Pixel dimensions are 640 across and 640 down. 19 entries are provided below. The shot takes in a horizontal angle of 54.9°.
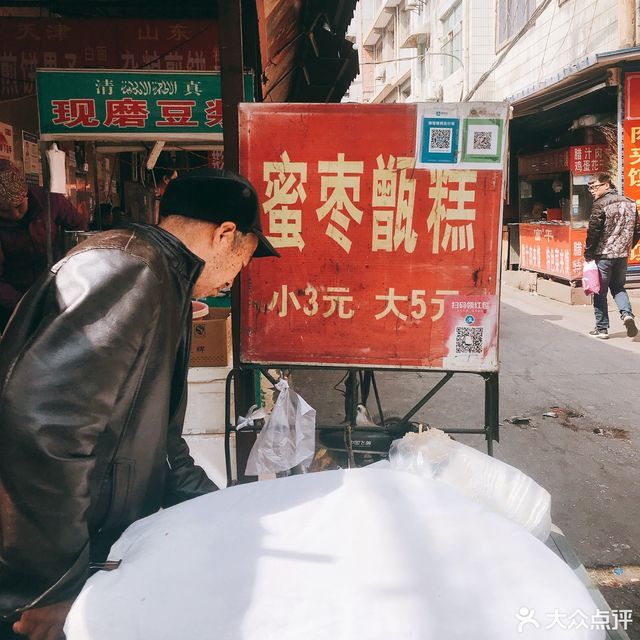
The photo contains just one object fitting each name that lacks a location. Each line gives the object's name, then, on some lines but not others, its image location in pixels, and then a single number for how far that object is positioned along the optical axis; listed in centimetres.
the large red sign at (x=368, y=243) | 283
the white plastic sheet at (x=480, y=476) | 194
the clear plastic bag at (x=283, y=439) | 277
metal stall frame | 302
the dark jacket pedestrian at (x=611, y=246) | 867
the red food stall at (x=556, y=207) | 1209
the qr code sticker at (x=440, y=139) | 280
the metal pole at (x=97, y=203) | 811
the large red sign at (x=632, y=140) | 963
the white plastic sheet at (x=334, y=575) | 123
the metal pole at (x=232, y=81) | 277
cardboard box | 399
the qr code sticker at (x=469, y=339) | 295
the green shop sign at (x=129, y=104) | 469
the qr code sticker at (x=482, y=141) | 280
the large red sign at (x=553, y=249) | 1188
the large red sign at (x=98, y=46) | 604
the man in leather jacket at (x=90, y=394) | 129
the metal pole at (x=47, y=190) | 453
